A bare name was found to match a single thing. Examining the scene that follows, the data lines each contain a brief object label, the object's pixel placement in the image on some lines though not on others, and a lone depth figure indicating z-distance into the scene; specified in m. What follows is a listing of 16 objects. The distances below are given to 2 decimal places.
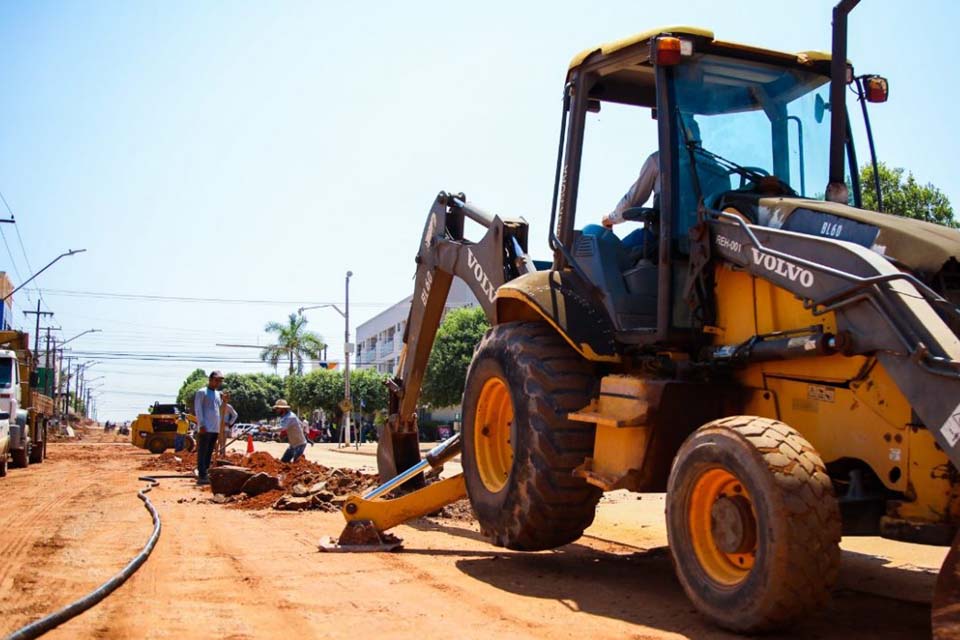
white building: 77.10
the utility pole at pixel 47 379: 37.22
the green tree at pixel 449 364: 43.38
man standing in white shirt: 15.30
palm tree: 81.12
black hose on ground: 4.57
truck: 18.83
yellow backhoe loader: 4.48
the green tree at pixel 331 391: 65.19
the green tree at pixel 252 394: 88.31
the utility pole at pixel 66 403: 77.18
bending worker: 17.03
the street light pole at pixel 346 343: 47.80
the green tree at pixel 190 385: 122.58
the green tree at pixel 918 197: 17.21
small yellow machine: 34.16
